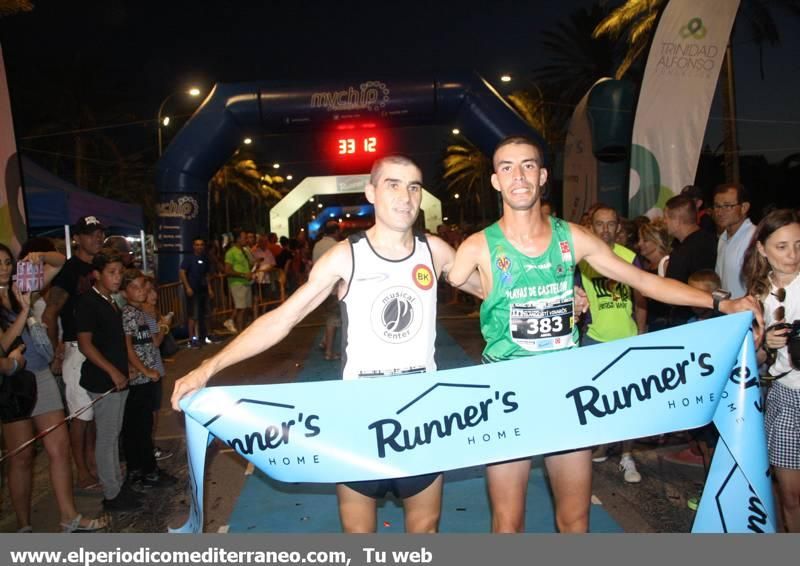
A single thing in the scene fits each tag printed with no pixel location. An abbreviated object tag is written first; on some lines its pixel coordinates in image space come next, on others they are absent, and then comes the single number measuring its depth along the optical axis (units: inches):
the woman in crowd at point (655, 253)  246.1
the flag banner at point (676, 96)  412.2
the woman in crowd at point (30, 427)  175.9
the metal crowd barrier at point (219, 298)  575.2
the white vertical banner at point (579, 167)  524.4
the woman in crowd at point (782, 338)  136.6
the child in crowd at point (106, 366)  203.2
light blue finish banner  124.8
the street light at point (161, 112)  828.5
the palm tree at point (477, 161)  1380.4
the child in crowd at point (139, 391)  226.4
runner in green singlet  131.8
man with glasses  230.2
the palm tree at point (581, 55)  1196.5
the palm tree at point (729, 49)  723.4
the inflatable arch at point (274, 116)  581.6
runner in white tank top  124.0
